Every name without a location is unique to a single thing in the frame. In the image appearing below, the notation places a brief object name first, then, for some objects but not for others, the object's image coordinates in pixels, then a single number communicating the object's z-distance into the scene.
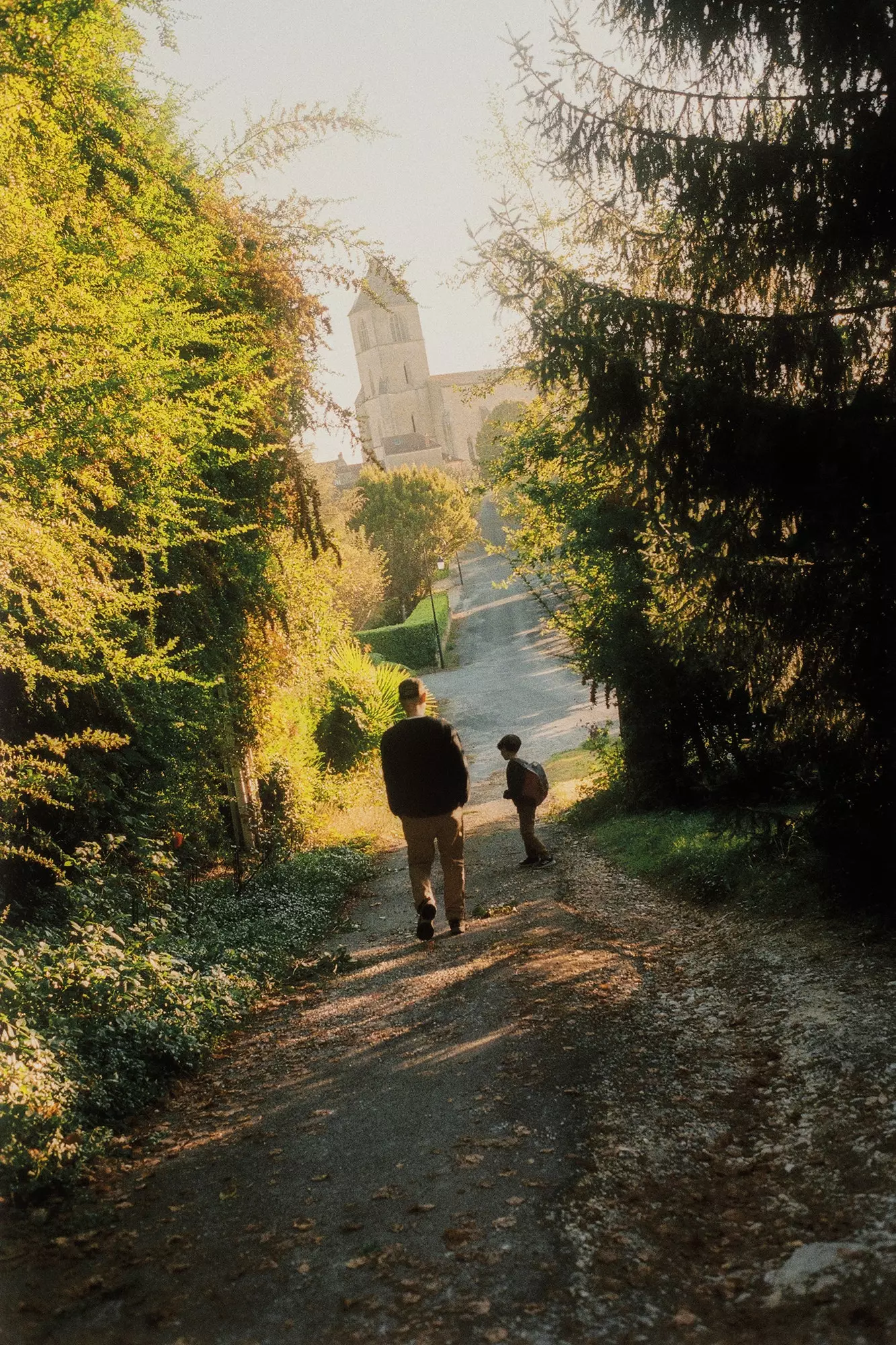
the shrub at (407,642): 44.53
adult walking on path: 7.90
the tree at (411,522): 51.97
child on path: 11.73
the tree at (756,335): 6.01
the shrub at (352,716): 22.97
